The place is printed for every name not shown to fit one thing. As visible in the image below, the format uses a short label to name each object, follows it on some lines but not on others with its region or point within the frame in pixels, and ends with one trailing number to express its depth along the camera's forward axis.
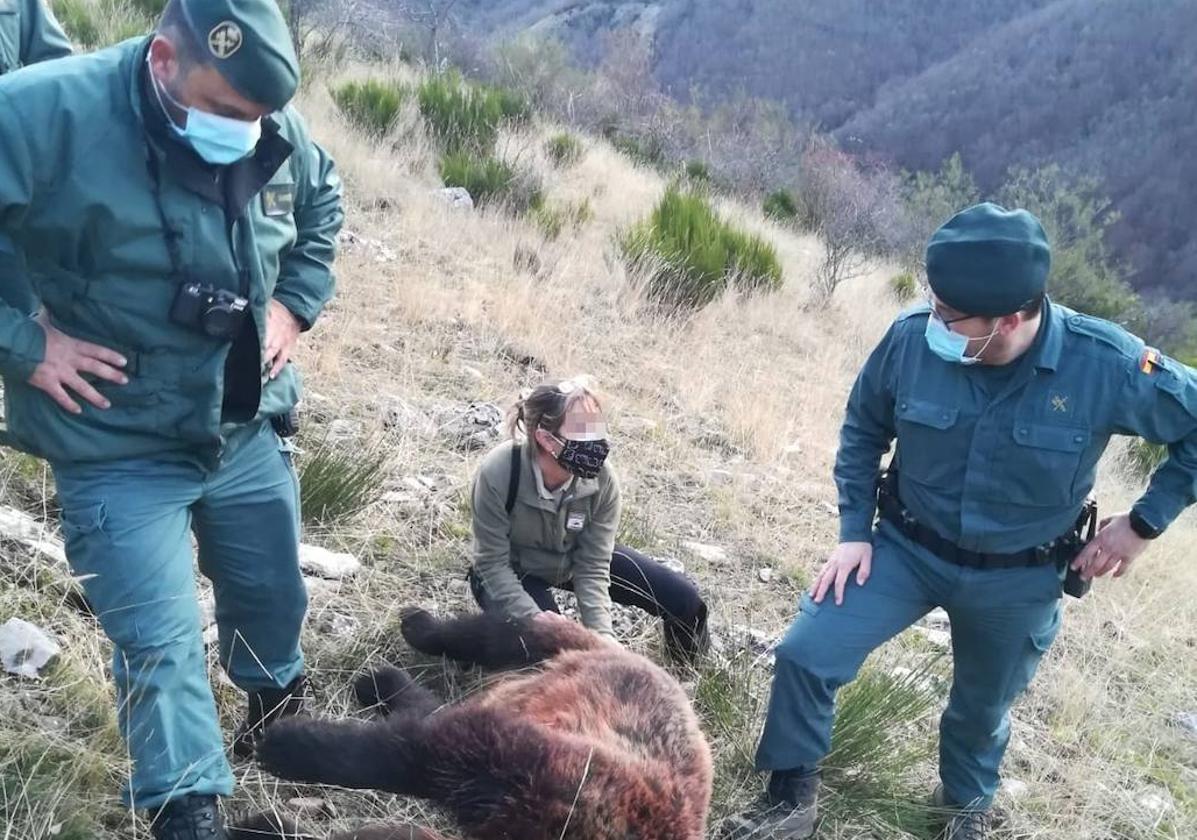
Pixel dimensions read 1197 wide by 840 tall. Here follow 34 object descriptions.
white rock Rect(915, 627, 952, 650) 4.86
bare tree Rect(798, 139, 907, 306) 13.13
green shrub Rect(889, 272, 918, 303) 14.61
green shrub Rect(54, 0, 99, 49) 9.74
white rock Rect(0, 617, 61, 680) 2.74
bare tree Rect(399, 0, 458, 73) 17.40
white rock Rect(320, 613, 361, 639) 3.61
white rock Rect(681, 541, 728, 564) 5.14
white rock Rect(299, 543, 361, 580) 3.80
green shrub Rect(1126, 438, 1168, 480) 9.57
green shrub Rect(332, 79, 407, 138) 11.09
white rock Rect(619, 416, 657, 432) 6.50
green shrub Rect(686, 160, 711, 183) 17.62
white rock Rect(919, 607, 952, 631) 5.27
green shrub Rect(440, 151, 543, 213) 10.38
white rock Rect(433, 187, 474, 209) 9.82
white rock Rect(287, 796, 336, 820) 2.89
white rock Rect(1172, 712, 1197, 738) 4.83
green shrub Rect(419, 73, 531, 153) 11.71
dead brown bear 2.37
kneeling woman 3.51
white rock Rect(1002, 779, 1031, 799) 3.92
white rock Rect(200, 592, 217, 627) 3.30
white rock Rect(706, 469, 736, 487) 6.07
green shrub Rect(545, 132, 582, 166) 13.77
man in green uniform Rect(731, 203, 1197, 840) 3.14
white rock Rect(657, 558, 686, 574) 4.84
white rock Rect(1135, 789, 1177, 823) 3.93
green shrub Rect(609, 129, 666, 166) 17.86
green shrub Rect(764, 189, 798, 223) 17.38
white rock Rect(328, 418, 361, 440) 4.95
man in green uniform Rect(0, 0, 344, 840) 2.19
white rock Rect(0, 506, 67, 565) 3.17
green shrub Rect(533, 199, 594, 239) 10.06
